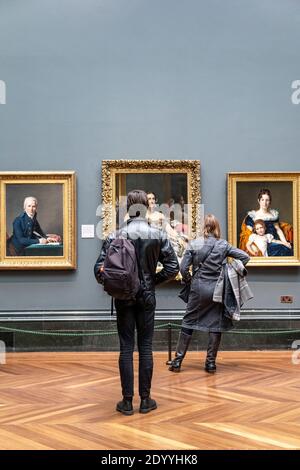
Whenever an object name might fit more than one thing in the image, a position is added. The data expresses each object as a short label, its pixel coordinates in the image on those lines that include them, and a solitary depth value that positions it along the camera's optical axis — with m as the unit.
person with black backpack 6.00
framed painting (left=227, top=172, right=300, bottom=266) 10.29
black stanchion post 8.92
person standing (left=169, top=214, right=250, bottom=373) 8.42
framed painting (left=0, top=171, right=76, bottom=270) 10.25
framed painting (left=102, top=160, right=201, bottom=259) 10.23
